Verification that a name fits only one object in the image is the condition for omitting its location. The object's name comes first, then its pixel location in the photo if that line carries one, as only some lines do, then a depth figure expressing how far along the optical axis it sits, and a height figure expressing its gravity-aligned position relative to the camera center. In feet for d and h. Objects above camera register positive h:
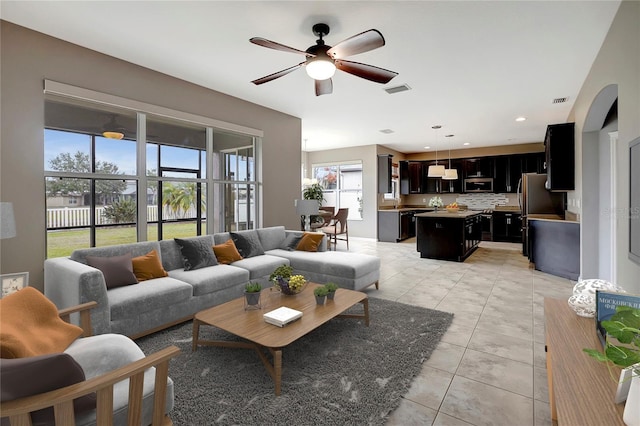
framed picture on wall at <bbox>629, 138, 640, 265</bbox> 6.73 +0.19
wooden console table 3.35 -2.23
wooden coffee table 6.70 -2.77
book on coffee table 7.38 -2.63
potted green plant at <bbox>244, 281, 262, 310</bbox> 8.46 -2.43
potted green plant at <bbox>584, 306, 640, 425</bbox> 2.91 -1.40
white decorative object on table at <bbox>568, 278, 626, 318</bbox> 5.86 -1.72
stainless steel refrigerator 19.60 +0.71
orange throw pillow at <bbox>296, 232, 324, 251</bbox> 15.20 -1.59
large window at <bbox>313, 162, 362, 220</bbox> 30.09 +2.59
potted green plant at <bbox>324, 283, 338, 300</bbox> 9.12 -2.38
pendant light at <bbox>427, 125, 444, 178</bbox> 23.26 +2.98
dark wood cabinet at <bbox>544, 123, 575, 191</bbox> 15.53 +2.68
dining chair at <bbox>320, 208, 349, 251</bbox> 24.32 -1.22
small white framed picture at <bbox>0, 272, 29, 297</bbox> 8.26 -1.93
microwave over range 29.32 +2.43
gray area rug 5.77 -3.77
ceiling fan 7.59 +4.22
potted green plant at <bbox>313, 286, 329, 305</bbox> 8.73 -2.42
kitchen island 19.49 -1.69
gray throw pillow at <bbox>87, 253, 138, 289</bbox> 9.20 -1.78
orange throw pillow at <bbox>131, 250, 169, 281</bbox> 10.15 -1.89
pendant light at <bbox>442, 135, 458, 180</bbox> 24.54 +2.87
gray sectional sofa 8.10 -2.38
